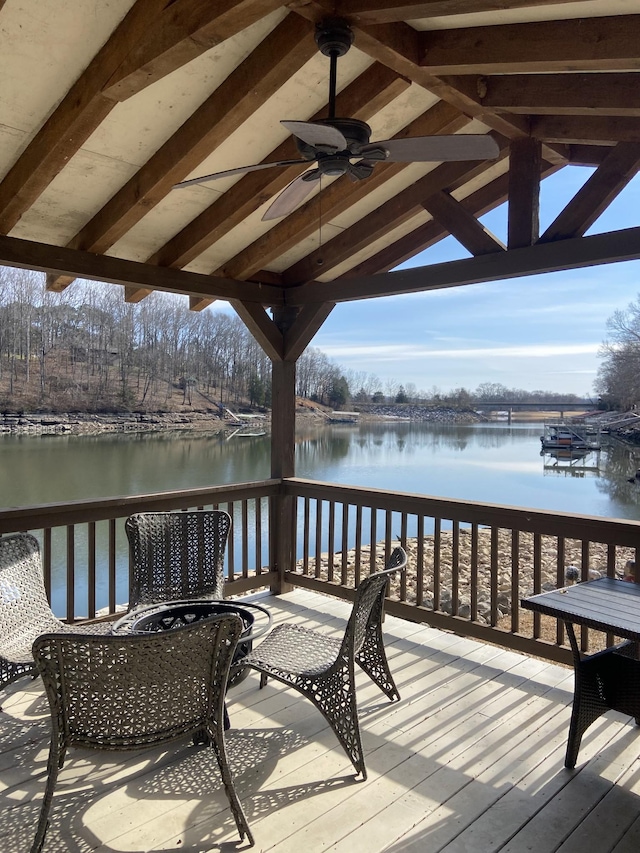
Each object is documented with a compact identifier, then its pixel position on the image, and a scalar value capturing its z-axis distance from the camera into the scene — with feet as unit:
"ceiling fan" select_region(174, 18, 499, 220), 6.82
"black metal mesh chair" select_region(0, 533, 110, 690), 7.98
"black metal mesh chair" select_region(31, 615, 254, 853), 5.82
